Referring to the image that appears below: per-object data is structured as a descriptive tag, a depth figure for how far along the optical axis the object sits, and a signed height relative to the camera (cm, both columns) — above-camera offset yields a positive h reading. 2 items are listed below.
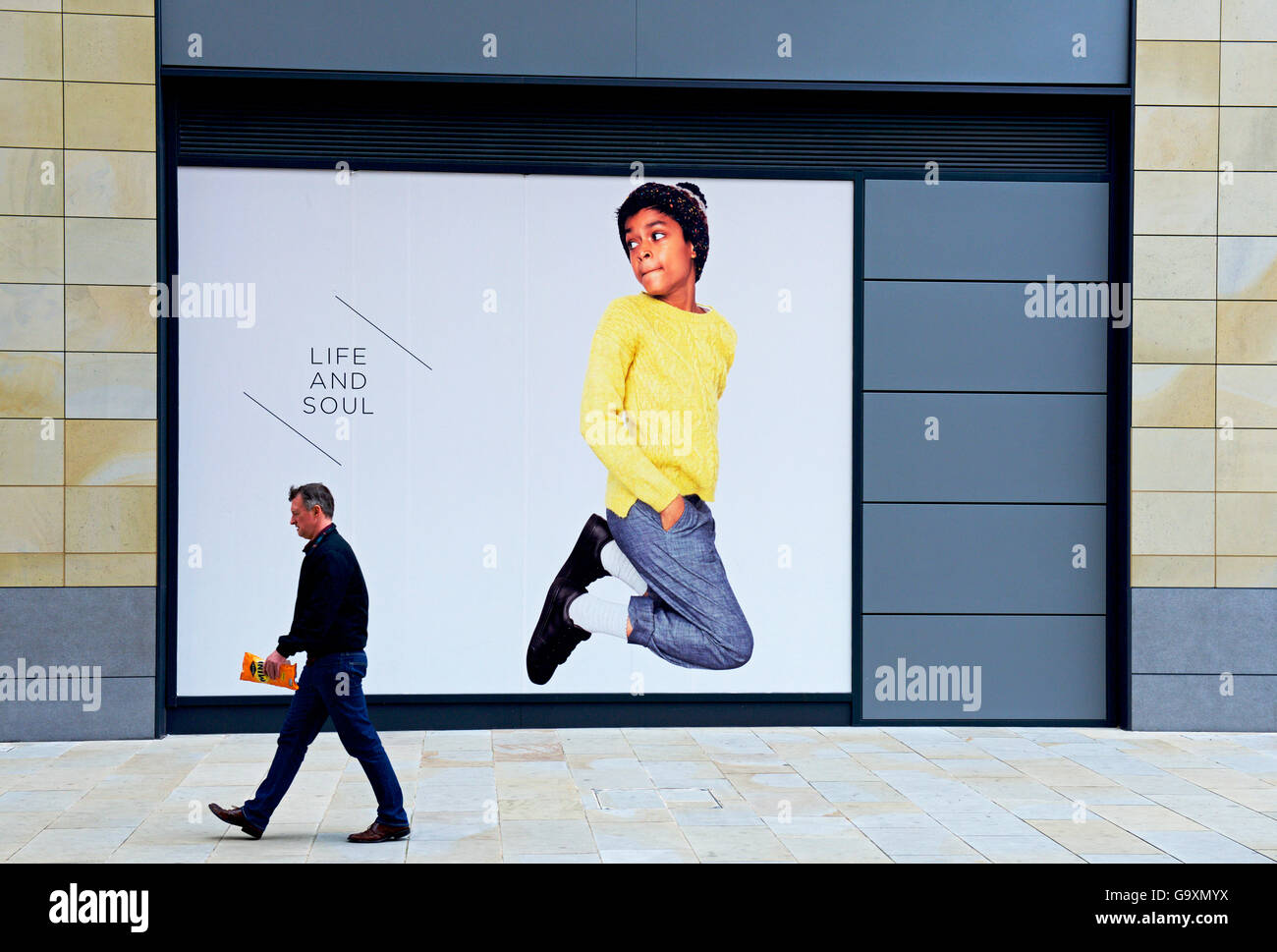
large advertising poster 1004 +43
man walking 684 -112
